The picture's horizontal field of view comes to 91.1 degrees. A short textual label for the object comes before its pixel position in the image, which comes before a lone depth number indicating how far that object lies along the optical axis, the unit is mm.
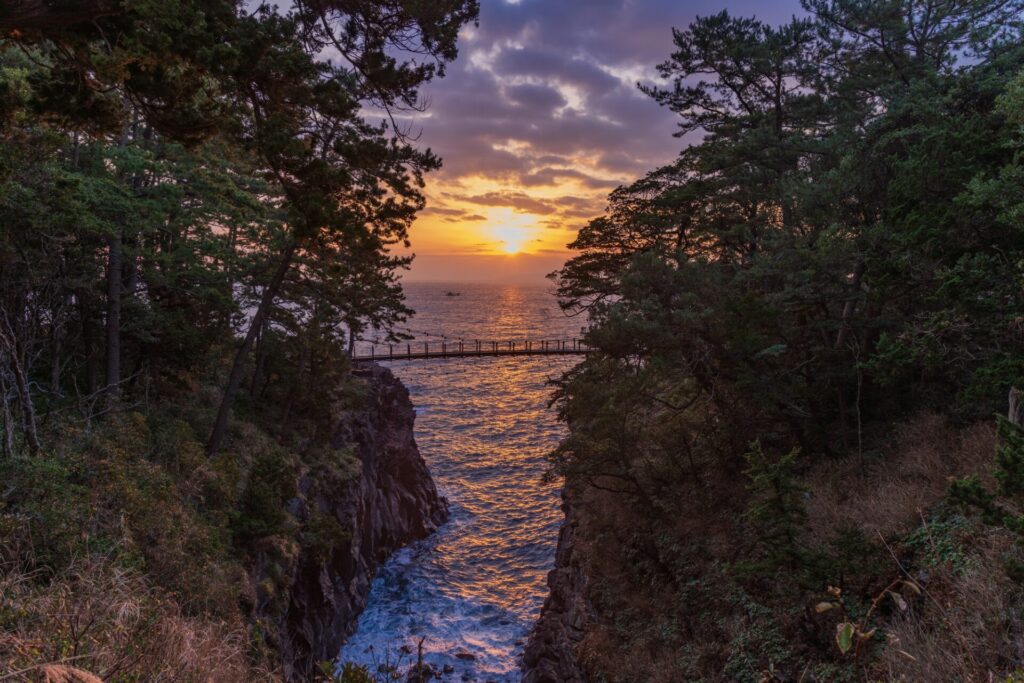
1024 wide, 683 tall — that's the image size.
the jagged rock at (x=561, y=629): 13844
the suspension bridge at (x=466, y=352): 56012
